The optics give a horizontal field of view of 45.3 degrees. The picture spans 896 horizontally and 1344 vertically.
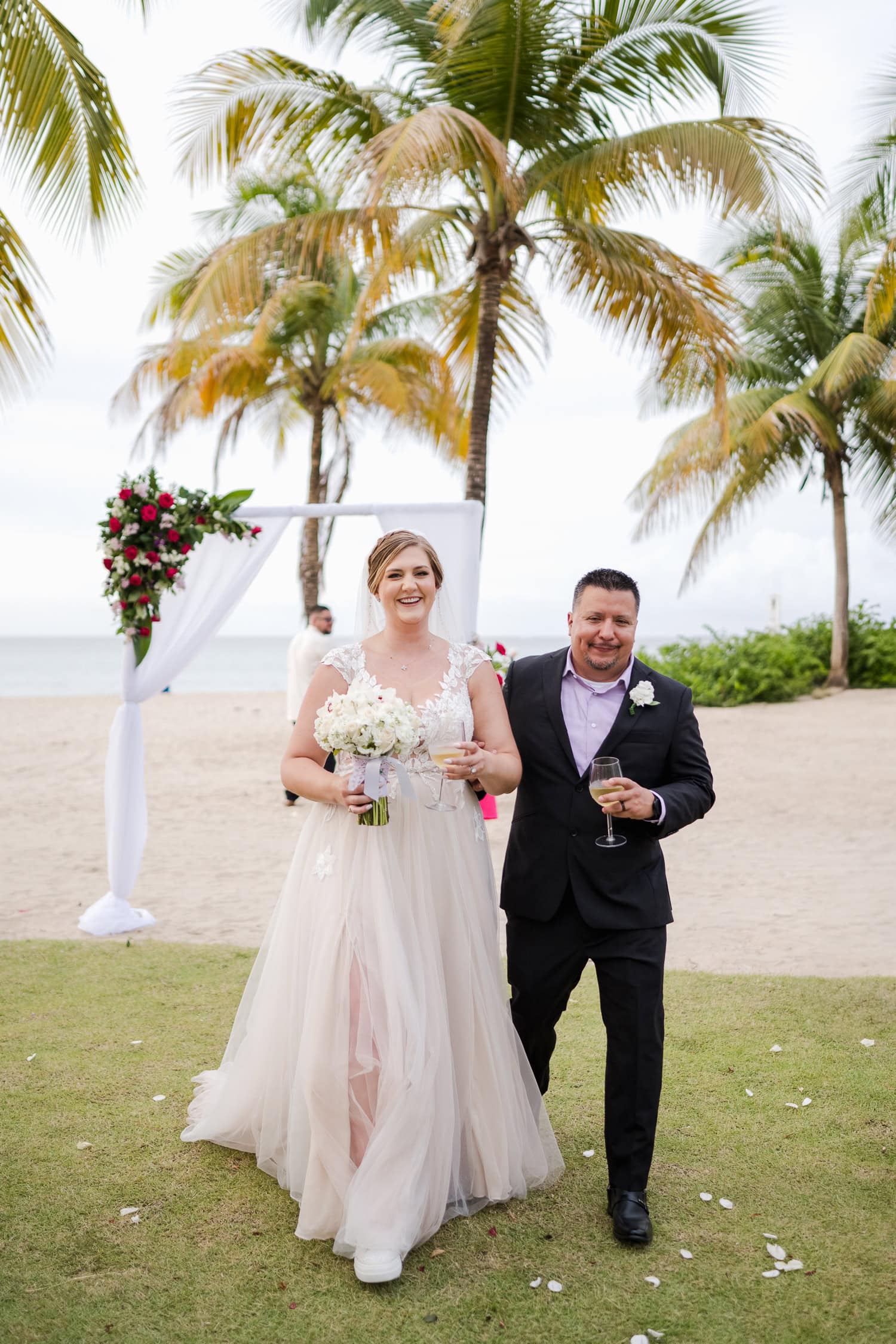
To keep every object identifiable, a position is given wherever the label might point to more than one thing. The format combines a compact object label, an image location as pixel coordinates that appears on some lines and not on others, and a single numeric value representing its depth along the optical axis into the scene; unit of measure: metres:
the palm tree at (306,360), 17.92
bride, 3.43
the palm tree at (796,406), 21.44
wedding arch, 7.62
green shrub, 22.09
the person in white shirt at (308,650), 12.11
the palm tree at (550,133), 10.49
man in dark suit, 3.54
